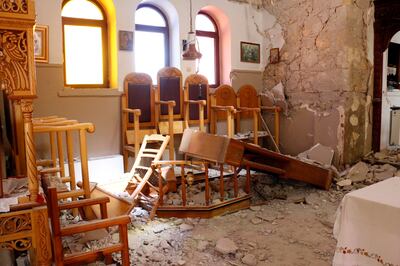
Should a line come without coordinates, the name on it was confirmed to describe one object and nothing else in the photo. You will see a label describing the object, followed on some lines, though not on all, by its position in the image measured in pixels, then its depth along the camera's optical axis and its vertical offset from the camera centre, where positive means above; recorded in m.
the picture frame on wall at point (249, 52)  6.25 +0.72
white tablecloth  1.63 -0.64
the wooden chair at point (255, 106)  6.00 -0.21
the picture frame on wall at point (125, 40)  4.92 +0.75
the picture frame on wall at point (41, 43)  4.32 +0.63
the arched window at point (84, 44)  4.80 +0.70
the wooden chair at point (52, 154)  3.09 -0.57
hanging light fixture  4.80 +0.55
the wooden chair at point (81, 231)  1.86 -0.75
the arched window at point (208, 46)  6.09 +0.82
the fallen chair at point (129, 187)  3.51 -1.03
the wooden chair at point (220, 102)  5.76 -0.13
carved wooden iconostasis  1.75 +0.04
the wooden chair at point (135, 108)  4.92 -0.18
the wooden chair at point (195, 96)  5.50 -0.03
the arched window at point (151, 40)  5.39 +0.83
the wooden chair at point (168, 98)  5.22 -0.05
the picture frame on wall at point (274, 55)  6.16 +0.65
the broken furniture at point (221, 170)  3.56 -0.86
